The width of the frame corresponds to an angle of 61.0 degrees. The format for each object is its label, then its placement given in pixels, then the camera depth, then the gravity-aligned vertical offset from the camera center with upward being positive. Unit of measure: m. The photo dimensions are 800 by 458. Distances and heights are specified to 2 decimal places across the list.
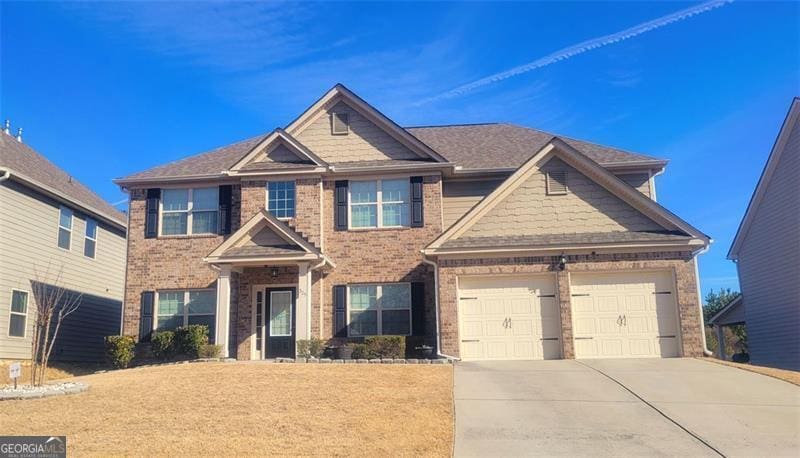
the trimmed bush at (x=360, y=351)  17.69 -0.28
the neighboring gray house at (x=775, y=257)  20.20 +2.34
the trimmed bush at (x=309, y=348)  17.72 -0.17
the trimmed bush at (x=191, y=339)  18.80 +0.15
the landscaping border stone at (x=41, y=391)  12.12 -0.78
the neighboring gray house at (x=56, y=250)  20.00 +3.17
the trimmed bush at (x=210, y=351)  18.16 -0.19
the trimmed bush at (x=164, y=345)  19.16 +0.00
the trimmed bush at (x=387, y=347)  17.59 -0.20
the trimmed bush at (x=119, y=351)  19.27 -0.14
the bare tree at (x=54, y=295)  20.09 +1.65
